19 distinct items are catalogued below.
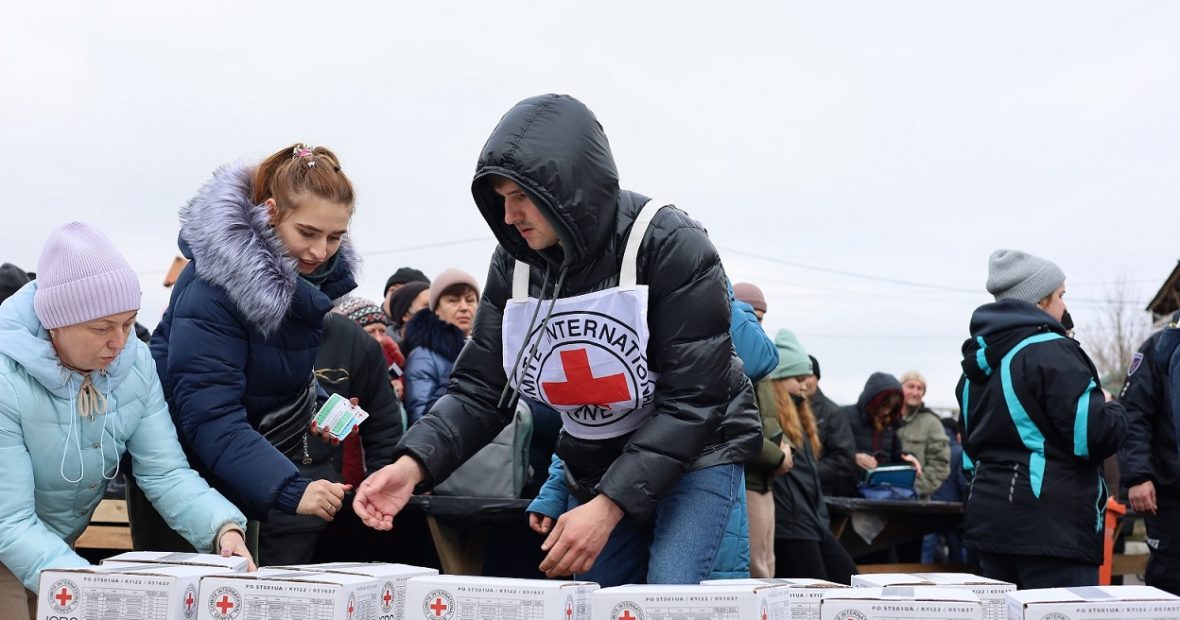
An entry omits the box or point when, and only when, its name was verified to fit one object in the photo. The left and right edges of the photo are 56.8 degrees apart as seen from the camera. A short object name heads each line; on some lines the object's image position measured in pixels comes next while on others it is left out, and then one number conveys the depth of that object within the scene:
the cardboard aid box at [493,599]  2.05
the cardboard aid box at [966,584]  2.16
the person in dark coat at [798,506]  5.33
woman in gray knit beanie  3.93
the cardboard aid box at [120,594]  2.12
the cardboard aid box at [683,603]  2.03
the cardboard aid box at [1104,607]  2.00
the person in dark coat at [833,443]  6.48
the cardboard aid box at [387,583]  2.26
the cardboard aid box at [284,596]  2.06
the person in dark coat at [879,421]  7.58
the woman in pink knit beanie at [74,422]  2.67
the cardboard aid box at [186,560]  2.40
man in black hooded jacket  2.50
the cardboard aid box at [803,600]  2.21
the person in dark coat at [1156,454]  4.94
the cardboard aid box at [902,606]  1.99
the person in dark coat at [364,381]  4.11
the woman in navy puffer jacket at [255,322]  2.98
